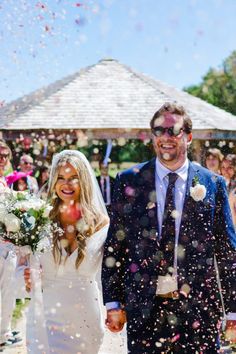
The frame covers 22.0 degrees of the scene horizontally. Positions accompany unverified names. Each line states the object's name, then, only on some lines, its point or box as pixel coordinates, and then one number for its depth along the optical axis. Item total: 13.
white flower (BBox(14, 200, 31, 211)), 4.68
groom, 3.64
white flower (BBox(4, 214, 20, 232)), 4.57
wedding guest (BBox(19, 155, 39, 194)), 9.47
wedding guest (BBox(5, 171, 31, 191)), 9.27
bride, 4.45
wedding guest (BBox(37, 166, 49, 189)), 12.16
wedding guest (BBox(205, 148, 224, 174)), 8.49
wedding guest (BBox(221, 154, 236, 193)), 8.10
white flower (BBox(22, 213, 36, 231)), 4.58
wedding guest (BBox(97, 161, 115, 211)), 16.77
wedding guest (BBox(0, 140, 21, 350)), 6.61
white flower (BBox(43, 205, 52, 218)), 4.57
